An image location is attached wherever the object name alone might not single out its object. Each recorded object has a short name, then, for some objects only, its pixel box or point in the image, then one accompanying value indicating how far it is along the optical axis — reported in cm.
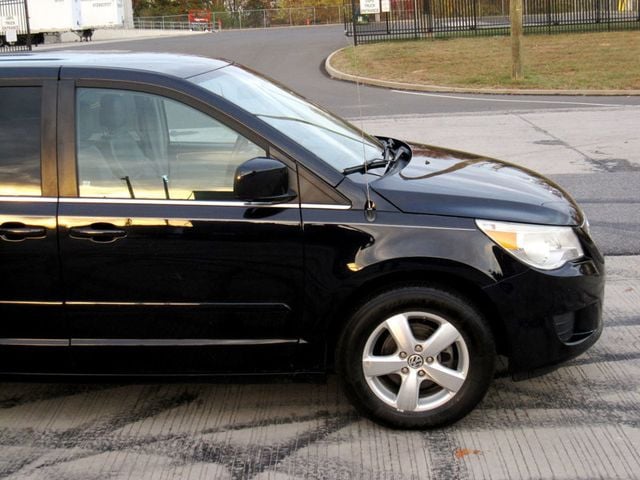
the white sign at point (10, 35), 2877
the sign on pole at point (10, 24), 3222
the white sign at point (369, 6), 2980
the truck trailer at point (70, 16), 4819
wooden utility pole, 2053
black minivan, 394
